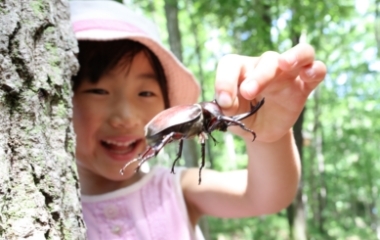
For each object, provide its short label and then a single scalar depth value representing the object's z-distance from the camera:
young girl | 0.39
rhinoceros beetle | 0.22
